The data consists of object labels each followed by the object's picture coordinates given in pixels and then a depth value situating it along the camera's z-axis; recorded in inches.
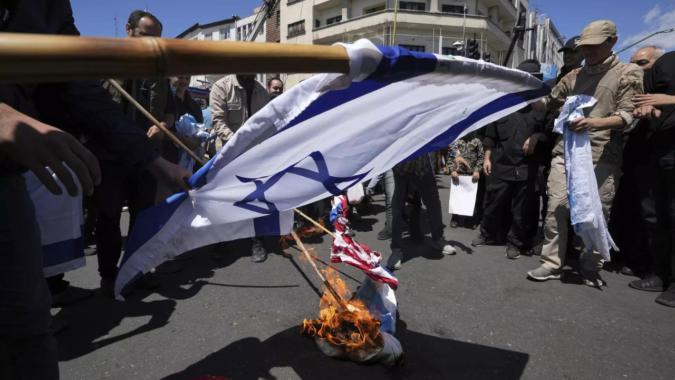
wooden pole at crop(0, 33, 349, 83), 23.2
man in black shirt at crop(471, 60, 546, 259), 172.7
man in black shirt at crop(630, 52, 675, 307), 122.6
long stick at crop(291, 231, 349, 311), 93.8
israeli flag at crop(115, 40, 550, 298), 62.3
